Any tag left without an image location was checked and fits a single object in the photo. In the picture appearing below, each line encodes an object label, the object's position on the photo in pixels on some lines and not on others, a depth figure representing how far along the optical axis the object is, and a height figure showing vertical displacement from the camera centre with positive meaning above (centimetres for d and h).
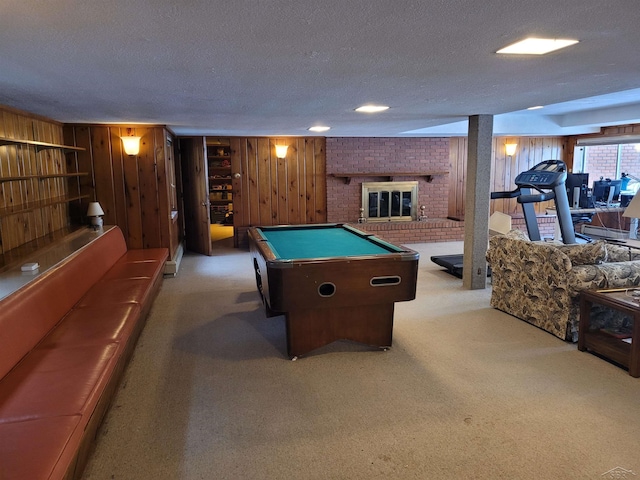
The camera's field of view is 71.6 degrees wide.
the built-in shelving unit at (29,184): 387 -6
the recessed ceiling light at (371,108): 432 +67
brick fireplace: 848 +2
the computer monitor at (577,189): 736 -26
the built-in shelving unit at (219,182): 1126 -15
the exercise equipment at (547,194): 512 -24
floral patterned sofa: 360 -86
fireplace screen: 870 -50
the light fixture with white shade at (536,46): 215 +64
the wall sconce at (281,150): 810 +46
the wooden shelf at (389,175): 847 +1
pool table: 316 -82
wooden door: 734 -30
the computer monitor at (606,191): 739 -29
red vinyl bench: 174 -100
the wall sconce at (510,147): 919 +55
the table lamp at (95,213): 533 -43
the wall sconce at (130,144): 566 +41
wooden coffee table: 307 -122
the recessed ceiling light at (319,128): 649 +71
